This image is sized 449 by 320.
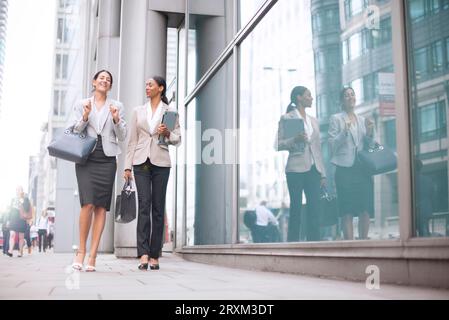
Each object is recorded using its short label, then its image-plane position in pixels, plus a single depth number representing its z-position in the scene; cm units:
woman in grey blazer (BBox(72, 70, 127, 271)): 518
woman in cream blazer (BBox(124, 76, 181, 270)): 541
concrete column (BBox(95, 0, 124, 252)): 1295
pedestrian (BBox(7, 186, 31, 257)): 1312
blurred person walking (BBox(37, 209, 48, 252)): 2162
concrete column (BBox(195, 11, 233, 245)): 700
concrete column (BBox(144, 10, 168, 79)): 974
